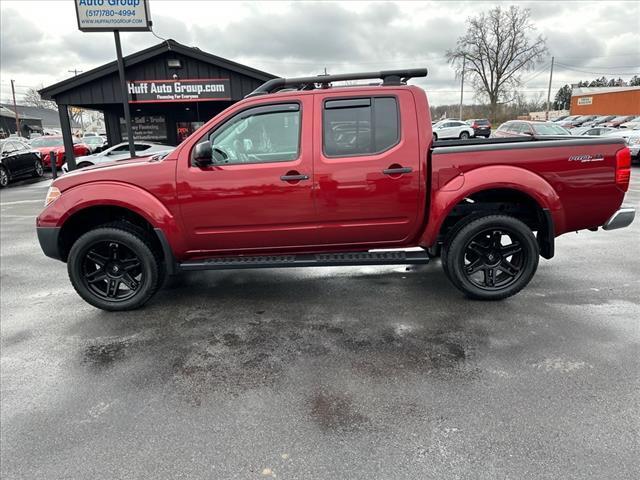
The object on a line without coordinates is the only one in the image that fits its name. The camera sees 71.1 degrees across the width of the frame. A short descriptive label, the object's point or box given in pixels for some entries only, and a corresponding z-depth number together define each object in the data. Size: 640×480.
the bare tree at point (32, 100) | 92.65
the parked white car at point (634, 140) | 16.61
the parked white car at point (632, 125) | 20.73
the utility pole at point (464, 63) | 60.69
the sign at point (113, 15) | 9.89
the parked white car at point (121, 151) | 14.70
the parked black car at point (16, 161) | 15.45
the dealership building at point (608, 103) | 43.62
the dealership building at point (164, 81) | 13.45
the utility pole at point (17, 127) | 56.83
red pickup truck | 3.99
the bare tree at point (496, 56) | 59.88
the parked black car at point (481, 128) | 33.09
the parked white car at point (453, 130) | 32.66
